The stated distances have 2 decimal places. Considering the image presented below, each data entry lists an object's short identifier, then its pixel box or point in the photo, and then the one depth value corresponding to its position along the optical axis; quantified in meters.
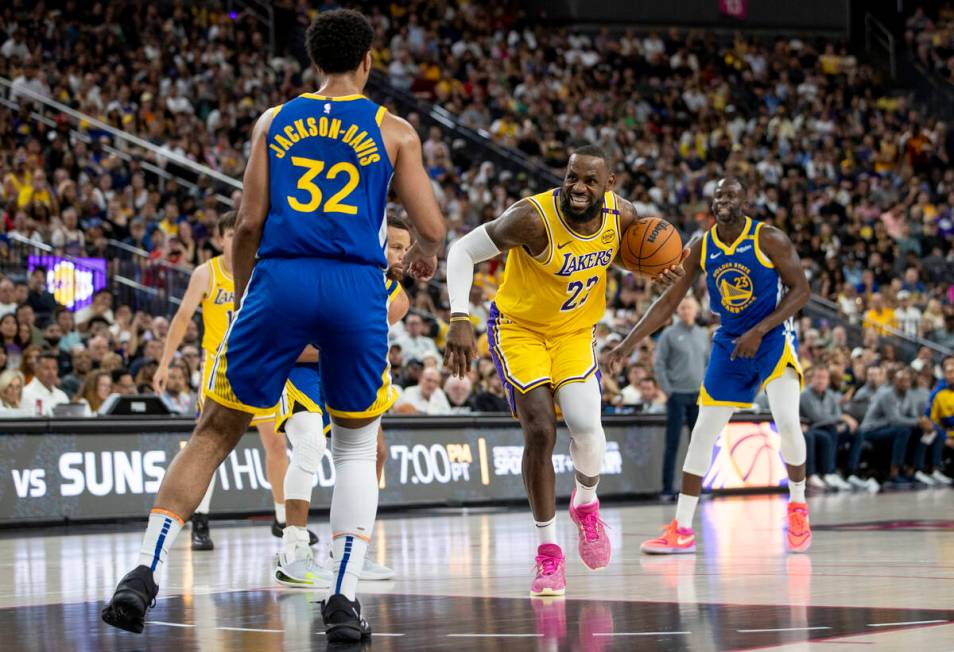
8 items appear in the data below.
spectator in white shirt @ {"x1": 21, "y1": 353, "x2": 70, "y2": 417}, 13.12
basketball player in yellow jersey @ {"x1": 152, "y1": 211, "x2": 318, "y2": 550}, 9.48
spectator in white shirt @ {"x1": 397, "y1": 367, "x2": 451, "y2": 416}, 14.88
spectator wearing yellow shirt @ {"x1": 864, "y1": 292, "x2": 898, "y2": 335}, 22.33
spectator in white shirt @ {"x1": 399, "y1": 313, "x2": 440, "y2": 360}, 16.73
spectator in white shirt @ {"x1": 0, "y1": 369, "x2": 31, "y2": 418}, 12.65
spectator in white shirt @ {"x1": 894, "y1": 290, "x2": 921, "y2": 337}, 22.28
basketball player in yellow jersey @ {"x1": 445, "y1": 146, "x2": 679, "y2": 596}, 6.86
